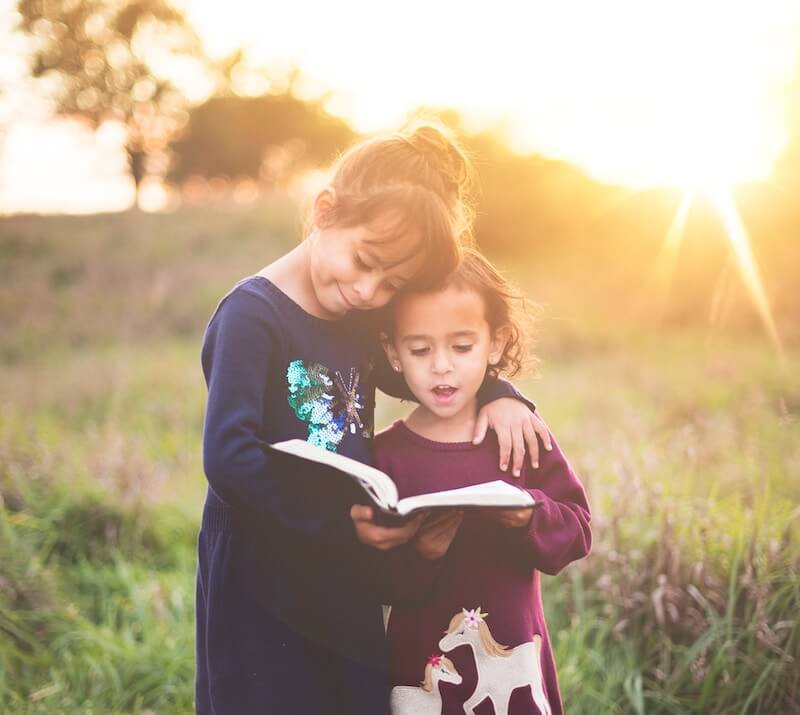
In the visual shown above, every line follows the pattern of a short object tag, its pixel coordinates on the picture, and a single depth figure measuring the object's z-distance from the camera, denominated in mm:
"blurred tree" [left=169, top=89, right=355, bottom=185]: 29297
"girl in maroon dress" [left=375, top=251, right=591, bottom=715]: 1858
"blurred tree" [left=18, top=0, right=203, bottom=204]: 25391
